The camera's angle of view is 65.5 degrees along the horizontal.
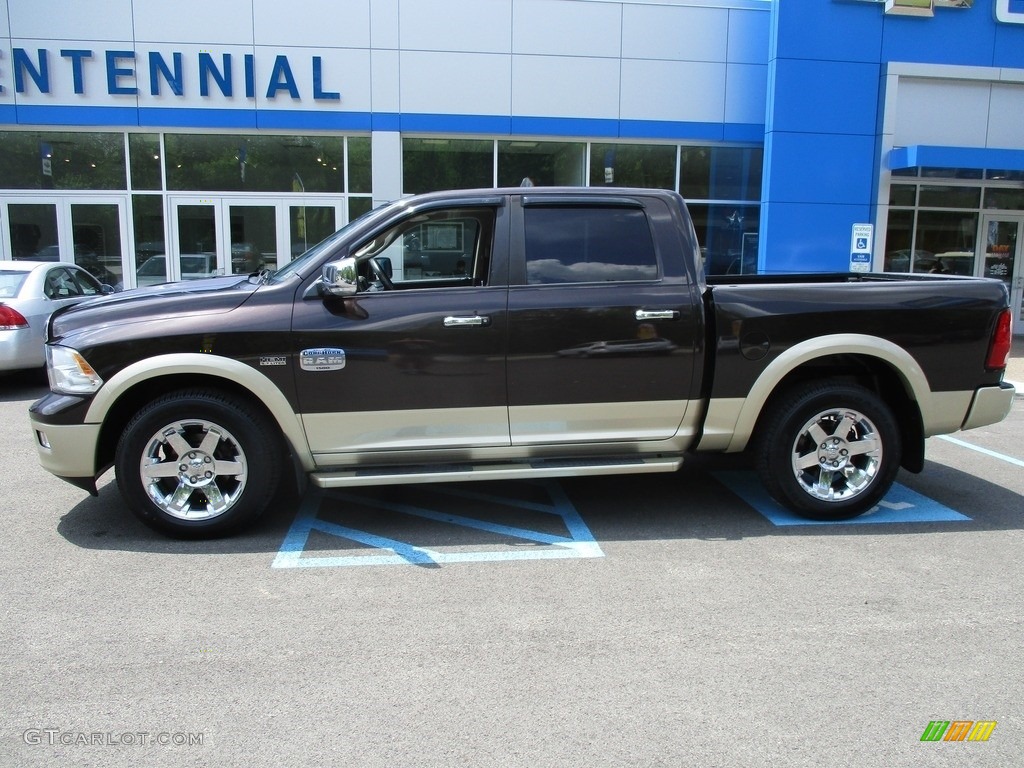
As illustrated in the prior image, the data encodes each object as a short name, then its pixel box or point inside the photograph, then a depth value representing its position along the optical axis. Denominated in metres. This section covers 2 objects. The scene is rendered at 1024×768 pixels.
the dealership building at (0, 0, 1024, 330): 13.78
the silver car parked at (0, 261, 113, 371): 8.84
